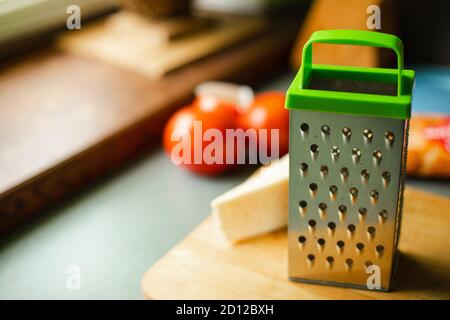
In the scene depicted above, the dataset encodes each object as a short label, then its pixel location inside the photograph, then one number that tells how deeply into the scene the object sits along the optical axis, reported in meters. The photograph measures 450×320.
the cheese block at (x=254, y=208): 0.72
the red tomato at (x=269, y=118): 0.93
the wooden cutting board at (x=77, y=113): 0.82
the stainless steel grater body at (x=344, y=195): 0.58
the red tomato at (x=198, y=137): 0.89
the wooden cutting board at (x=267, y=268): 0.65
